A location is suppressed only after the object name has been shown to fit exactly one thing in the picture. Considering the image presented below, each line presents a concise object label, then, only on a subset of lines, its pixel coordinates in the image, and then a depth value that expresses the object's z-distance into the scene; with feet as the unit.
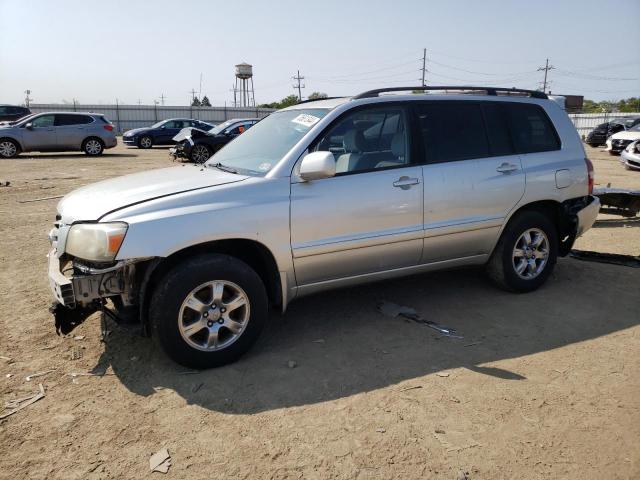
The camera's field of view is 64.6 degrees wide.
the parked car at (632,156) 46.37
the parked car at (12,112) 76.84
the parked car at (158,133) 79.15
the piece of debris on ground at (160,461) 8.36
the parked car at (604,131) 82.73
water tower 214.07
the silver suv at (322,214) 10.88
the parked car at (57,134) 57.98
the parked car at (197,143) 54.44
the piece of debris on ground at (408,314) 13.48
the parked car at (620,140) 60.80
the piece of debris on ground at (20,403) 9.90
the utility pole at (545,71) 245.65
